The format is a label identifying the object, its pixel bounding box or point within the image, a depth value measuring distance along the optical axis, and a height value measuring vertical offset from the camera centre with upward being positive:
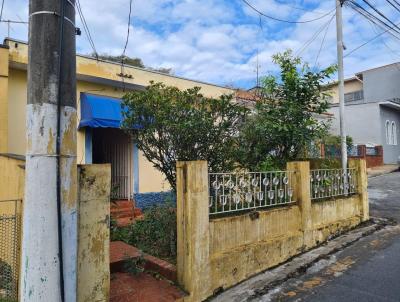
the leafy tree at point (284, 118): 6.77 +0.91
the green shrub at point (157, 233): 5.13 -1.14
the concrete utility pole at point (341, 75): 8.54 +2.23
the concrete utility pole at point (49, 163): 2.68 +0.03
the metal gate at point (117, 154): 9.99 +0.34
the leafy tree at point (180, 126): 5.52 +0.64
